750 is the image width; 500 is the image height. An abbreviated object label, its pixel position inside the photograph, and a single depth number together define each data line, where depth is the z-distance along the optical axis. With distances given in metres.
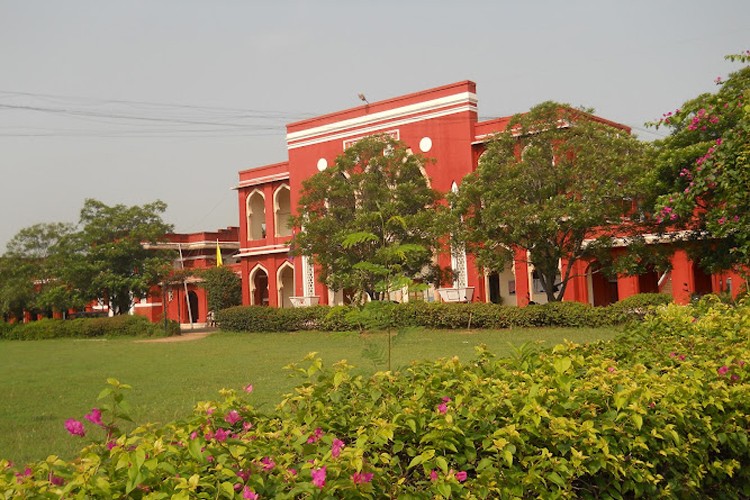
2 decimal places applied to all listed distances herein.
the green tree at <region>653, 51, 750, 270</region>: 10.99
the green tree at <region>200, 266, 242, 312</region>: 30.92
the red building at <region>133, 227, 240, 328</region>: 34.62
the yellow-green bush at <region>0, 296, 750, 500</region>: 1.85
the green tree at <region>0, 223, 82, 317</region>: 33.12
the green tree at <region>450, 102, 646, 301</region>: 16.33
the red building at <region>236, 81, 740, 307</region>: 21.78
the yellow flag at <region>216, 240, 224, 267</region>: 32.00
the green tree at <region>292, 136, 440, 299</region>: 19.73
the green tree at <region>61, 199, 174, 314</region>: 29.12
